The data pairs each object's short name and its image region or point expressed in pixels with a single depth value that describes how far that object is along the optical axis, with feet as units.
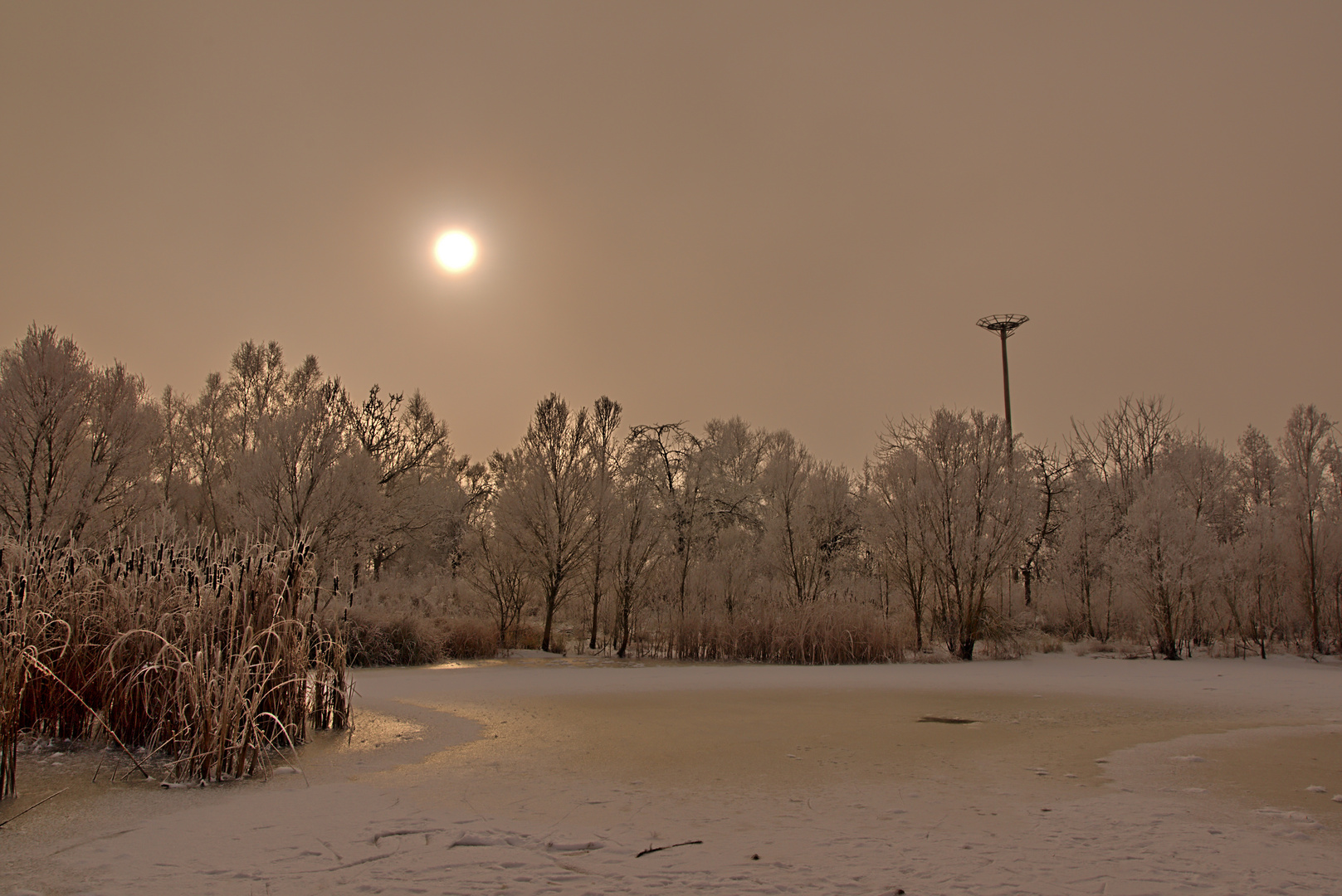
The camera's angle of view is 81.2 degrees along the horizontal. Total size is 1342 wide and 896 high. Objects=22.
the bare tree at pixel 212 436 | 81.87
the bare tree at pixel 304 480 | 56.75
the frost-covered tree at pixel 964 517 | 53.36
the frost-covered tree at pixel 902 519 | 55.62
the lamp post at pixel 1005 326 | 119.85
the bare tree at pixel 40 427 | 52.60
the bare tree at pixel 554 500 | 61.05
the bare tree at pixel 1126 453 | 90.84
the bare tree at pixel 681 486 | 74.72
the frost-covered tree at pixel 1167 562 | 51.52
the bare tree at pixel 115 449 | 57.26
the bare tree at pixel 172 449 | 78.79
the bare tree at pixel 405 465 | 78.33
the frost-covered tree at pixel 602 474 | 61.26
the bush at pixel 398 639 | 46.50
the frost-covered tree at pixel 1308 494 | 51.85
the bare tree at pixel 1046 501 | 88.17
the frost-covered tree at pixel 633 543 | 60.18
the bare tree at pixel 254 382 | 84.43
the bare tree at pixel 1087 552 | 71.26
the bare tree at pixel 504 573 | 62.03
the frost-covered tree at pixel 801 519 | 65.67
